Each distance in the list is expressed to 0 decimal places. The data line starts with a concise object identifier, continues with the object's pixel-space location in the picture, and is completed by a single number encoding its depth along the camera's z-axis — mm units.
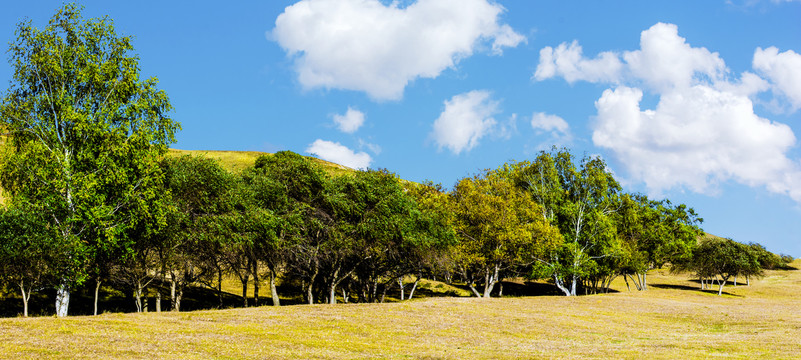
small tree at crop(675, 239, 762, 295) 107312
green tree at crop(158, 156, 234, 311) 45722
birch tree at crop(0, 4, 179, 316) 40188
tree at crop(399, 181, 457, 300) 59812
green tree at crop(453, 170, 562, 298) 76188
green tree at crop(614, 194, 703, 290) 101688
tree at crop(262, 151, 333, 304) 53750
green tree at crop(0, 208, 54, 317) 38125
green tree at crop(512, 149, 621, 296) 87250
